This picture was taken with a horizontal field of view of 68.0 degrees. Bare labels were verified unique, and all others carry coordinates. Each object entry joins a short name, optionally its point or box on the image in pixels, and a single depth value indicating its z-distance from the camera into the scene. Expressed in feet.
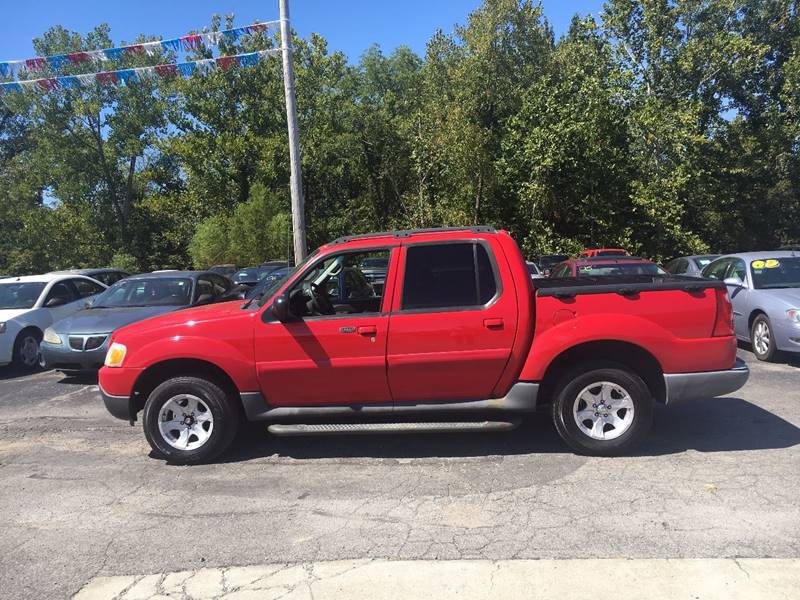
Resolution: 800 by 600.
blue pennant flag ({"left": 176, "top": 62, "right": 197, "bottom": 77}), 43.11
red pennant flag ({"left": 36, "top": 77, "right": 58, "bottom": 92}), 43.65
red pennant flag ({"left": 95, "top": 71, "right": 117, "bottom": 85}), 42.39
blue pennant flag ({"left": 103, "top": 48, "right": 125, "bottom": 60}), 40.01
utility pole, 43.88
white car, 32.09
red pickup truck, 15.87
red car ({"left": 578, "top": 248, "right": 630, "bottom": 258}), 49.62
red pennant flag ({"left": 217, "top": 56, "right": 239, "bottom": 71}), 43.62
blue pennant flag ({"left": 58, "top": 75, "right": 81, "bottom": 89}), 42.88
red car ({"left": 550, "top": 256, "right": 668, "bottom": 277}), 32.81
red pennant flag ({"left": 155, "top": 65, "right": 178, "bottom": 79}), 43.47
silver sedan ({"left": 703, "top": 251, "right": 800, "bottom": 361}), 26.78
